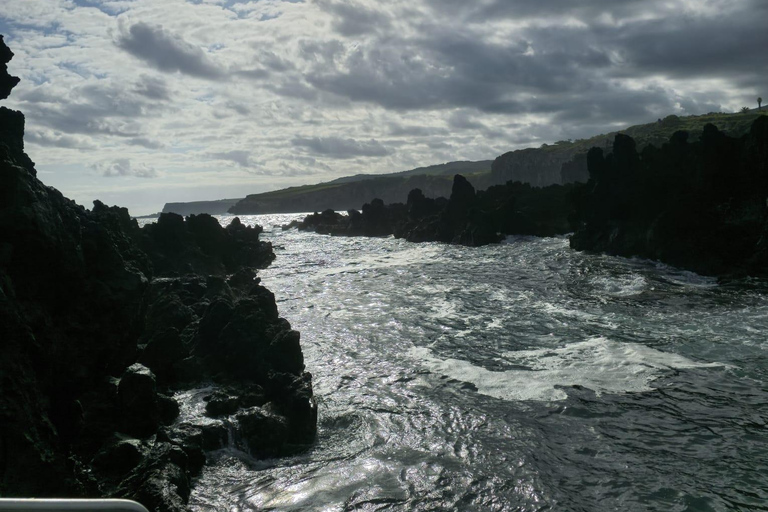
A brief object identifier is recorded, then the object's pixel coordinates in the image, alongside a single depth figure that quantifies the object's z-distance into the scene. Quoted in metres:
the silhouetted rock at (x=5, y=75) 11.94
